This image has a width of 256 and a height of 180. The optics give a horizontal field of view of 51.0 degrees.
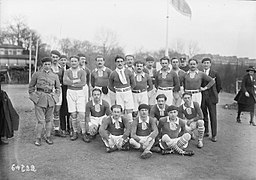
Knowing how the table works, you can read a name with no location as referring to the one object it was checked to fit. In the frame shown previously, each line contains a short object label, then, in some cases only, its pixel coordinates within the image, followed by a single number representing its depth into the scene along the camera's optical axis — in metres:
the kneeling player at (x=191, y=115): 3.79
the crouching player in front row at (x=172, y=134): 3.40
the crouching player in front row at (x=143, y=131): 3.38
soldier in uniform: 3.61
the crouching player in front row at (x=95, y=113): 3.91
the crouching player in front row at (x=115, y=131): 3.46
